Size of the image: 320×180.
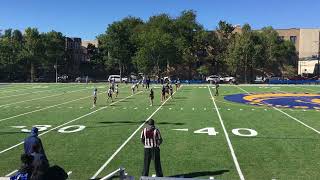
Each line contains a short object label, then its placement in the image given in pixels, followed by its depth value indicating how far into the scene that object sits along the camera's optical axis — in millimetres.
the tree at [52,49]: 55435
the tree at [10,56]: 54002
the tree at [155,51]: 49912
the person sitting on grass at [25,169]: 4684
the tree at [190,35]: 55610
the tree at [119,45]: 55309
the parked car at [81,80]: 52446
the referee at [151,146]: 6982
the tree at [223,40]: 56725
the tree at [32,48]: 54002
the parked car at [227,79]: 47542
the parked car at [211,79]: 47361
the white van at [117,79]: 51436
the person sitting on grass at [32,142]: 5926
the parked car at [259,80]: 50157
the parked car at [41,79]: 55075
